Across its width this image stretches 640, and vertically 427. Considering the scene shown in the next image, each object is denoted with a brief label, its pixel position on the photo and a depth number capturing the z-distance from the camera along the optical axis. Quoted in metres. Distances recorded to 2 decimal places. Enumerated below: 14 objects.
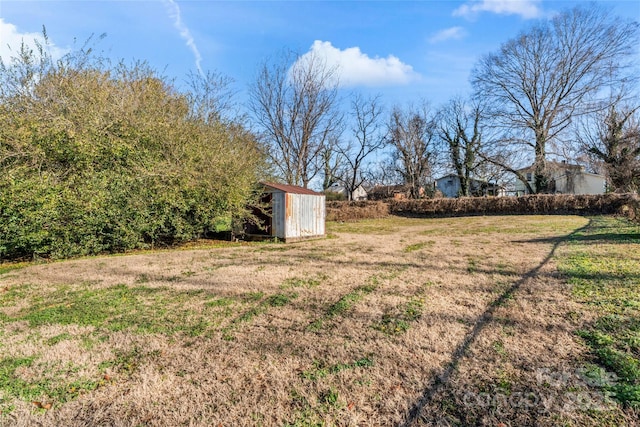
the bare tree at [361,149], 30.08
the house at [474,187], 35.77
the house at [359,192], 49.39
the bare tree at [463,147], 31.17
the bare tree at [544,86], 23.48
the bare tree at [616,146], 23.02
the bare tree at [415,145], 32.88
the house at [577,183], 34.97
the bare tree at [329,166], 24.70
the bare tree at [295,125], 20.72
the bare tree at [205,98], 10.99
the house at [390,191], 34.57
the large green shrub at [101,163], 7.15
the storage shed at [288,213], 10.56
